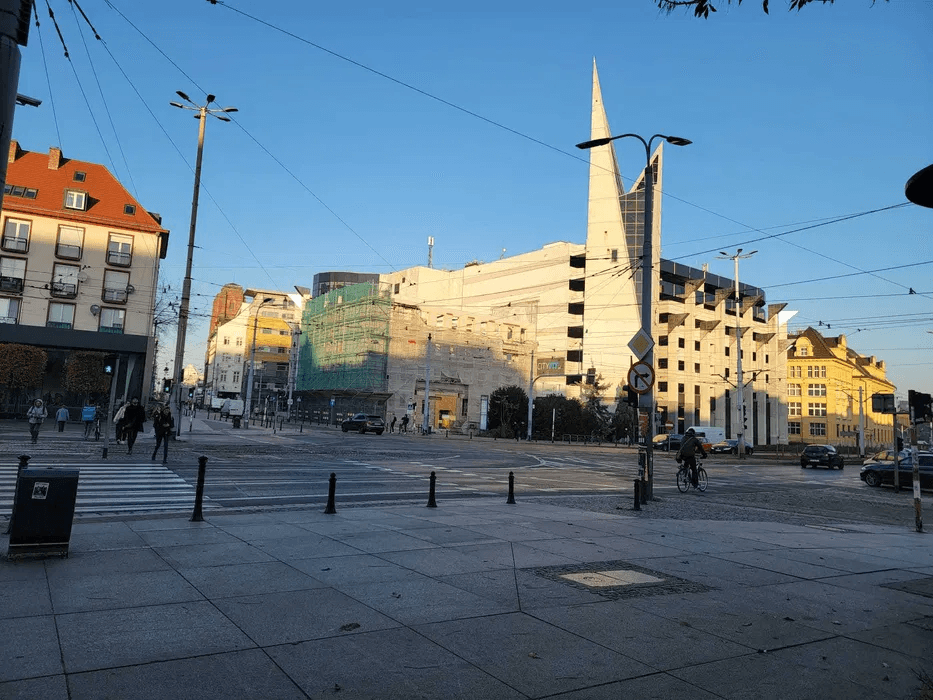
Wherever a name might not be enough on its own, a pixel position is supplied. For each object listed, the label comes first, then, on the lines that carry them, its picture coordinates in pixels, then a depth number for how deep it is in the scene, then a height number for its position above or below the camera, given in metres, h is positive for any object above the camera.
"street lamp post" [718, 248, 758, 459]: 53.73 +4.03
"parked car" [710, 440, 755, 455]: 59.44 -0.62
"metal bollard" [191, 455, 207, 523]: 9.89 -1.22
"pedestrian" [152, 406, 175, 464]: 21.72 -0.40
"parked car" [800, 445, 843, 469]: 43.00 -0.76
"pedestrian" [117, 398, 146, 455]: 22.69 -0.39
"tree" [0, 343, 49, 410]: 46.44 +2.49
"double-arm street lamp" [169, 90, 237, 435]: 29.00 +6.21
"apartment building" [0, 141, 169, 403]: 50.06 +10.42
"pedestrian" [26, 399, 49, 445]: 25.36 -0.50
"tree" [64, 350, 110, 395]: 50.12 +2.36
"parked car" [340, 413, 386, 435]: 55.94 -0.27
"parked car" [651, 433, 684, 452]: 56.67 -0.38
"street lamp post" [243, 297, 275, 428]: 51.69 +1.29
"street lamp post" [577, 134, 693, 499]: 15.48 +3.52
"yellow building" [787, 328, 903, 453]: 102.38 +8.59
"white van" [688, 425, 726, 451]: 60.84 +0.45
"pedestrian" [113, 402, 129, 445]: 24.61 -0.54
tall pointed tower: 83.06 +20.50
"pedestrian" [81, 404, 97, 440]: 30.91 -0.40
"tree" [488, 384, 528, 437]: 70.31 +2.09
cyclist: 19.72 -0.45
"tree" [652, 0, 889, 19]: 5.00 +3.16
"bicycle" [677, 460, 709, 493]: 19.83 -1.18
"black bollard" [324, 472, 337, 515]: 11.16 -1.29
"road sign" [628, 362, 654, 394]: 15.18 +1.27
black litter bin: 7.00 -1.11
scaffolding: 73.19 +9.04
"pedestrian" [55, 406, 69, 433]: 33.44 -0.52
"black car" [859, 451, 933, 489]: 27.31 -0.92
